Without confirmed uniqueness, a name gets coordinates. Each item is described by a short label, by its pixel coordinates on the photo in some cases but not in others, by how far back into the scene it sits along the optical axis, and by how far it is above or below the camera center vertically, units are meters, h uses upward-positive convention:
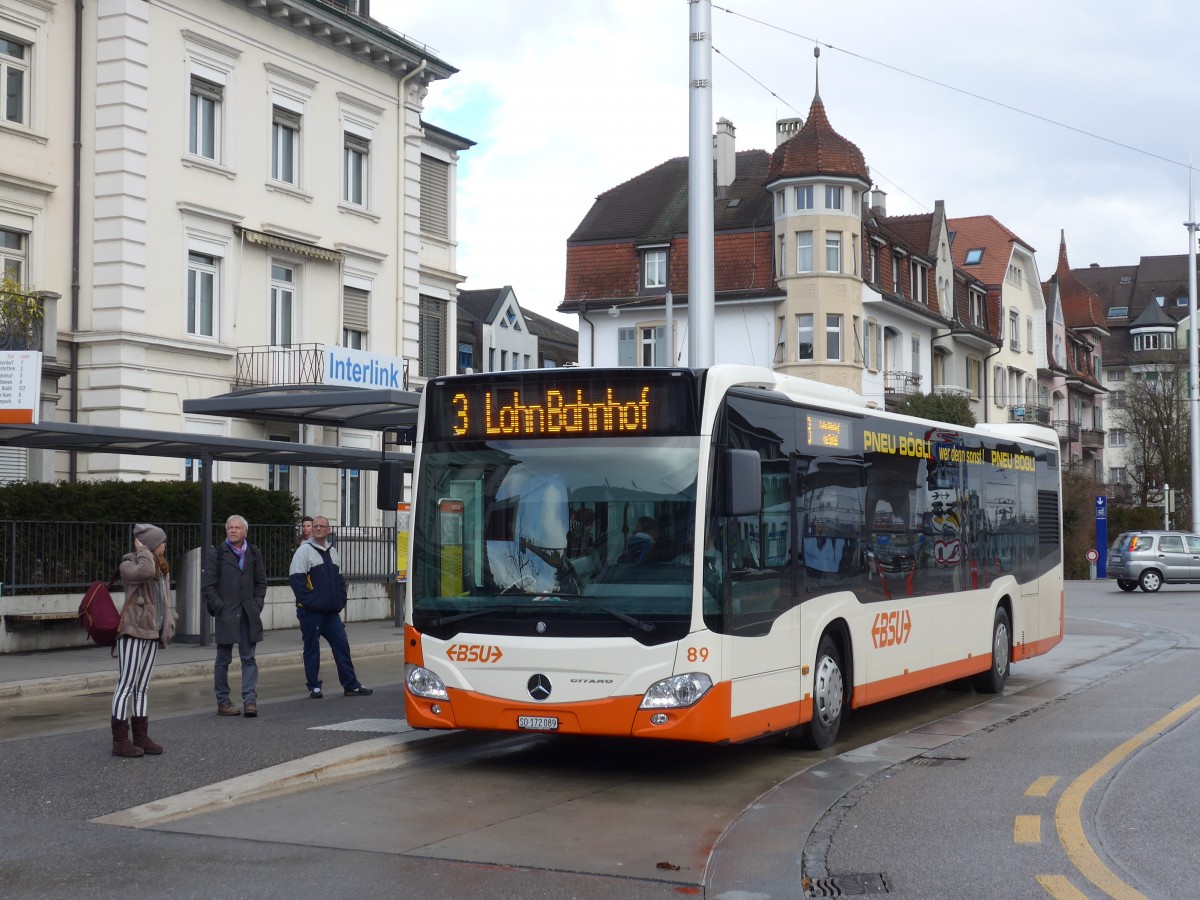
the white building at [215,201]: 27.08 +6.27
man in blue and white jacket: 14.54 -0.66
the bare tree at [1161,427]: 73.81 +4.96
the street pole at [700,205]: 16.20 +3.42
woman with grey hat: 10.33 -0.68
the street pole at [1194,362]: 53.62 +5.89
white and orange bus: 9.90 -0.18
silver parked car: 43.12 -0.87
